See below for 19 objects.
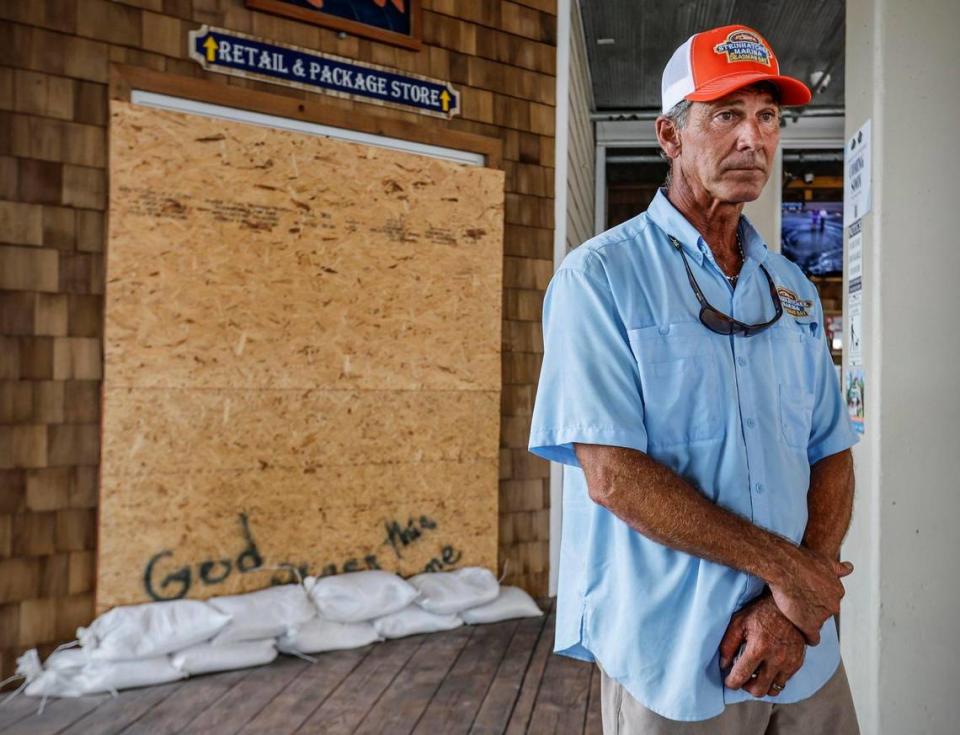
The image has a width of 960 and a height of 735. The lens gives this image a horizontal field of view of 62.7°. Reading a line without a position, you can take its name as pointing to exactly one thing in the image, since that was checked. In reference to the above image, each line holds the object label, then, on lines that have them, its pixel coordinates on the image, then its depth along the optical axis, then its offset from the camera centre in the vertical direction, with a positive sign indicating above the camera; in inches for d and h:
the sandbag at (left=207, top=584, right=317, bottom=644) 127.6 -40.1
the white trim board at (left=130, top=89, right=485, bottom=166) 131.5 +44.8
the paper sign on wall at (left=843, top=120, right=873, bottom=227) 95.8 +25.9
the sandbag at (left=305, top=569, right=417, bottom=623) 136.3 -39.3
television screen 329.1 +60.8
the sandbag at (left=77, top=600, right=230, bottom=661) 118.9 -40.4
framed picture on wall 141.6 +66.7
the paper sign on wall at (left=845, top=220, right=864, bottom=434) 97.4 +6.6
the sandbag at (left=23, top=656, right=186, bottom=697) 116.2 -46.5
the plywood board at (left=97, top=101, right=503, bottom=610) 128.6 +2.4
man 43.7 -4.3
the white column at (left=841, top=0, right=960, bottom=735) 90.0 -0.2
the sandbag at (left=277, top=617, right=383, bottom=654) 132.5 -45.7
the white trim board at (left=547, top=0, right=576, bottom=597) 171.9 +46.1
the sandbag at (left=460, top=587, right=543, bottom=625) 151.0 -45.7
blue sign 135.3 +55.2
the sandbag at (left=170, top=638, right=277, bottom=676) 122.5 -45.7
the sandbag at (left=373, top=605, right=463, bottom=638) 141.8 -45.7
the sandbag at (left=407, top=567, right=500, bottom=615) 146.9 -41.1
